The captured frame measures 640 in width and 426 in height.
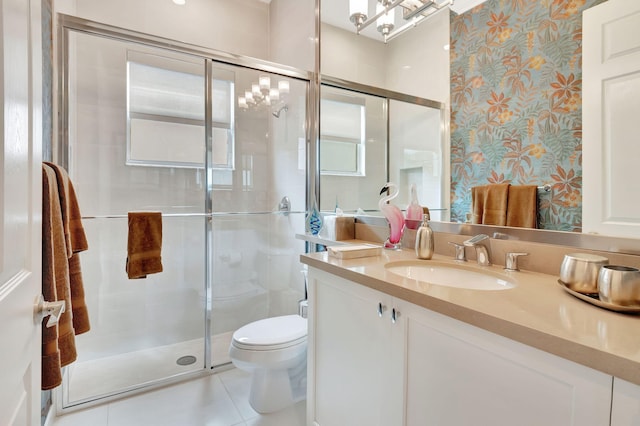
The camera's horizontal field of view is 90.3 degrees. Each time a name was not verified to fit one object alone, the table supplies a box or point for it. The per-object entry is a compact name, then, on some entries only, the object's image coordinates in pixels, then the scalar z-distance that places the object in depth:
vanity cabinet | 0.63
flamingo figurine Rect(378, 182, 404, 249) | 1.58
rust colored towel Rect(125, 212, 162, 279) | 1.86
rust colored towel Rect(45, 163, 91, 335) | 1.23
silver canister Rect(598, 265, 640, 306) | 0.70
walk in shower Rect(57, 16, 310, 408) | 2.13
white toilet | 1.64
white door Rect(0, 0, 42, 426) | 0.53
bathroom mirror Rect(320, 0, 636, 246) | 1.06
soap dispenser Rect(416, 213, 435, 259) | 1.33
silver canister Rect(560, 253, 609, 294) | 0.81
